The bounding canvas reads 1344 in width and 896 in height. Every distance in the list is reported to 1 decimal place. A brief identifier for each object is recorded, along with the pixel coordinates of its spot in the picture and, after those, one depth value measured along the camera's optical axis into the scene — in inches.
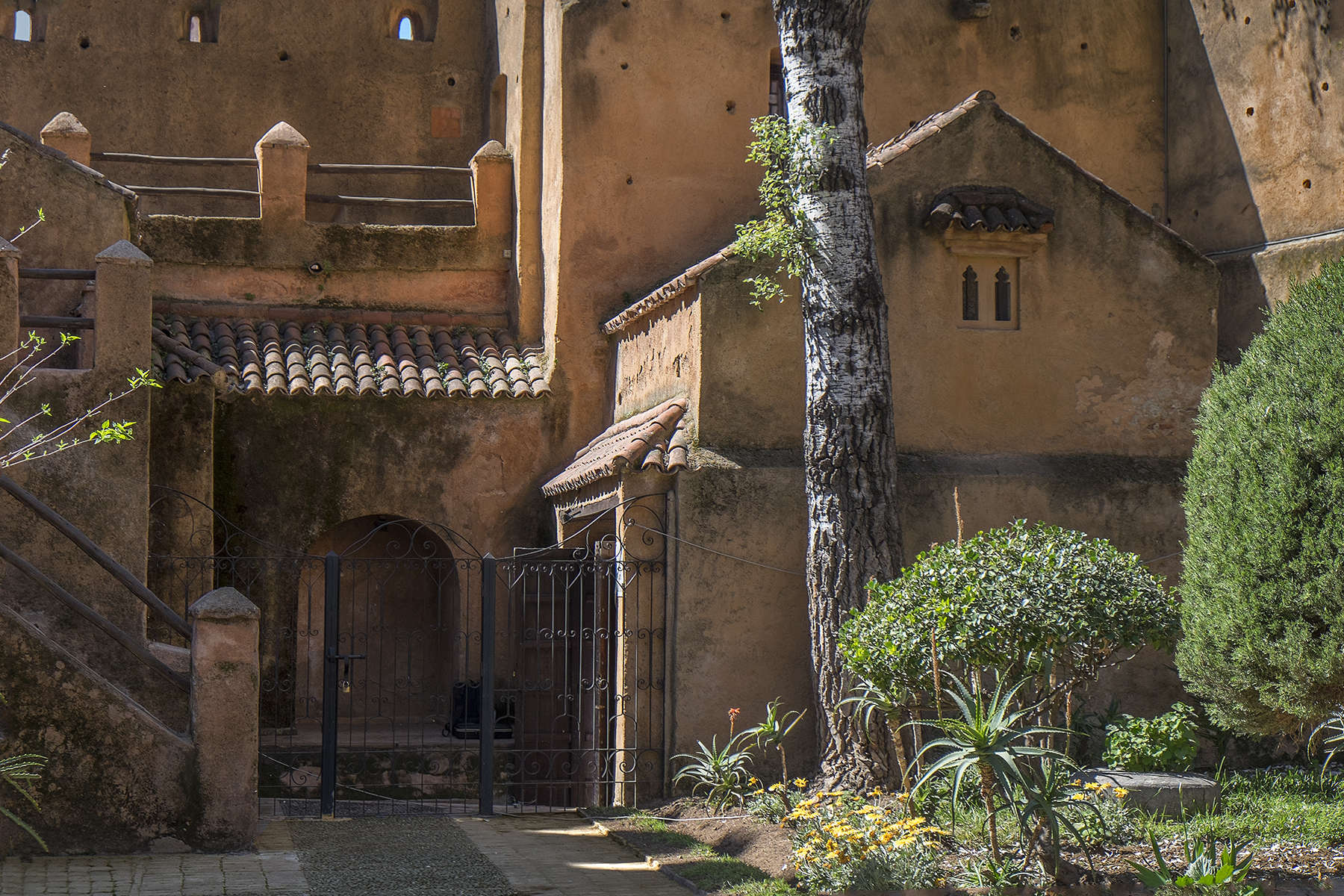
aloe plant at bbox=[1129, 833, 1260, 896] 301.3
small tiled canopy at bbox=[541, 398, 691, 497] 482.0
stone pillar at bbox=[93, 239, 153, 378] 466.0
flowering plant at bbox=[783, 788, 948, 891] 326.0
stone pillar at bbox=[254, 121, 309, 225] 648.4
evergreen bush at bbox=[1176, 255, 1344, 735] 333.7
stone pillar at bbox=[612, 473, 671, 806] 493.0
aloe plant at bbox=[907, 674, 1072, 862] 306.2
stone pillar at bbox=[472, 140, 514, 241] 674.8
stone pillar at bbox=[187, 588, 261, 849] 400.2
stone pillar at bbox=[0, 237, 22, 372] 458.3
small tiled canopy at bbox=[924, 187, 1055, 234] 497.4
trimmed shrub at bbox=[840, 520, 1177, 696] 334.6
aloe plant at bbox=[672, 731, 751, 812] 461.1
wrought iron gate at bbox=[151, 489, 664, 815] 496.7
